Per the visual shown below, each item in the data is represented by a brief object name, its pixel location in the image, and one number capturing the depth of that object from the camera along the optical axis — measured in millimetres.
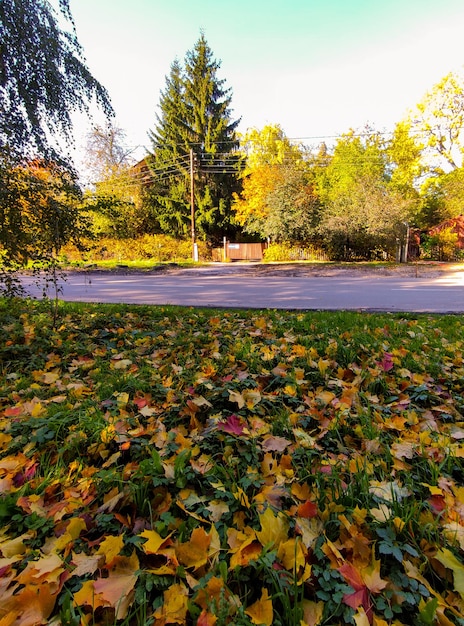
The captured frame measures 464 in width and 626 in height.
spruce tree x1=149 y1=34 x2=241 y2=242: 28953
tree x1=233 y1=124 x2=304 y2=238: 24828
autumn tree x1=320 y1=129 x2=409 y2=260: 20438
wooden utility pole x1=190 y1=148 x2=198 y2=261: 24125
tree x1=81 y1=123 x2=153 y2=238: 27828
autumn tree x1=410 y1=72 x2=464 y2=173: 24172
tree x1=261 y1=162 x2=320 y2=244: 22172
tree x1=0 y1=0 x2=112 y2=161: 3947
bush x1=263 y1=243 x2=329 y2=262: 23609
